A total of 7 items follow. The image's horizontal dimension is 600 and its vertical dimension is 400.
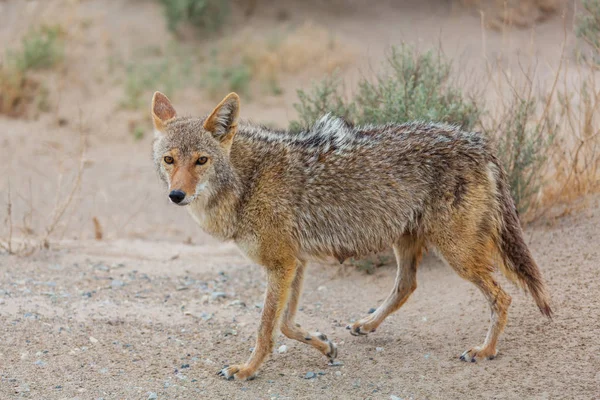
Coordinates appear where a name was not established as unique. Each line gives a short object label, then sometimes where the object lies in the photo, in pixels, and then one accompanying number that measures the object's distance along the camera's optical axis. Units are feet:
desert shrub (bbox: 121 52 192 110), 106.32
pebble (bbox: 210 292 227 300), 47.32
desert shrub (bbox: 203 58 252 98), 108.17
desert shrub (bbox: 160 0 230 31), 118.01
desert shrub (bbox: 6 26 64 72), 110.73
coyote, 34.50
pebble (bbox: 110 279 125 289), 48.02
